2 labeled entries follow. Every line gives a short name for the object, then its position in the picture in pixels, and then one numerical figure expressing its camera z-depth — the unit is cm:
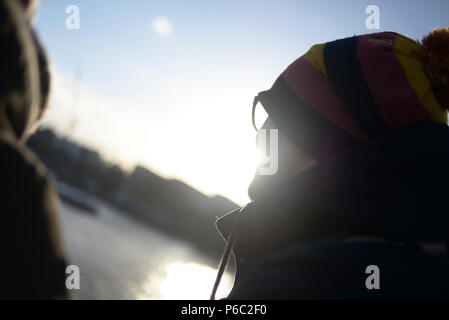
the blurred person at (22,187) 42
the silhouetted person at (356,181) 58
